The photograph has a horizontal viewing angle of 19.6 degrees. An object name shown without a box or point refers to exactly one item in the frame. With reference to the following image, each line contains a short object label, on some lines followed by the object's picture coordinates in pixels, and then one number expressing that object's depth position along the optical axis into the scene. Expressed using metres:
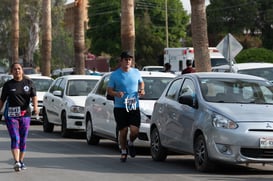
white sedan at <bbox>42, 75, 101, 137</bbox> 20.66
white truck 44.34
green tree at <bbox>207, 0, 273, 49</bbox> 76.00
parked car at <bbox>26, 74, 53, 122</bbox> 27.11
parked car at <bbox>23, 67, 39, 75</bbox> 54.81
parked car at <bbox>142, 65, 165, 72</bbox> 50.69
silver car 11.87
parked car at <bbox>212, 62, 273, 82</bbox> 23.00
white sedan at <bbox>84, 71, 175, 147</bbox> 15.73
